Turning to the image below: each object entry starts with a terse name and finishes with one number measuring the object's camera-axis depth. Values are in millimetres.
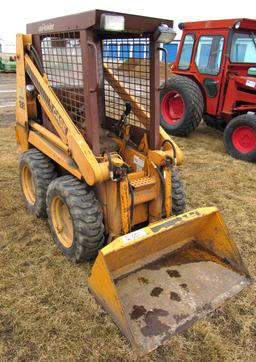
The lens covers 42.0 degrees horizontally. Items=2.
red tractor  5465
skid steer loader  2309
